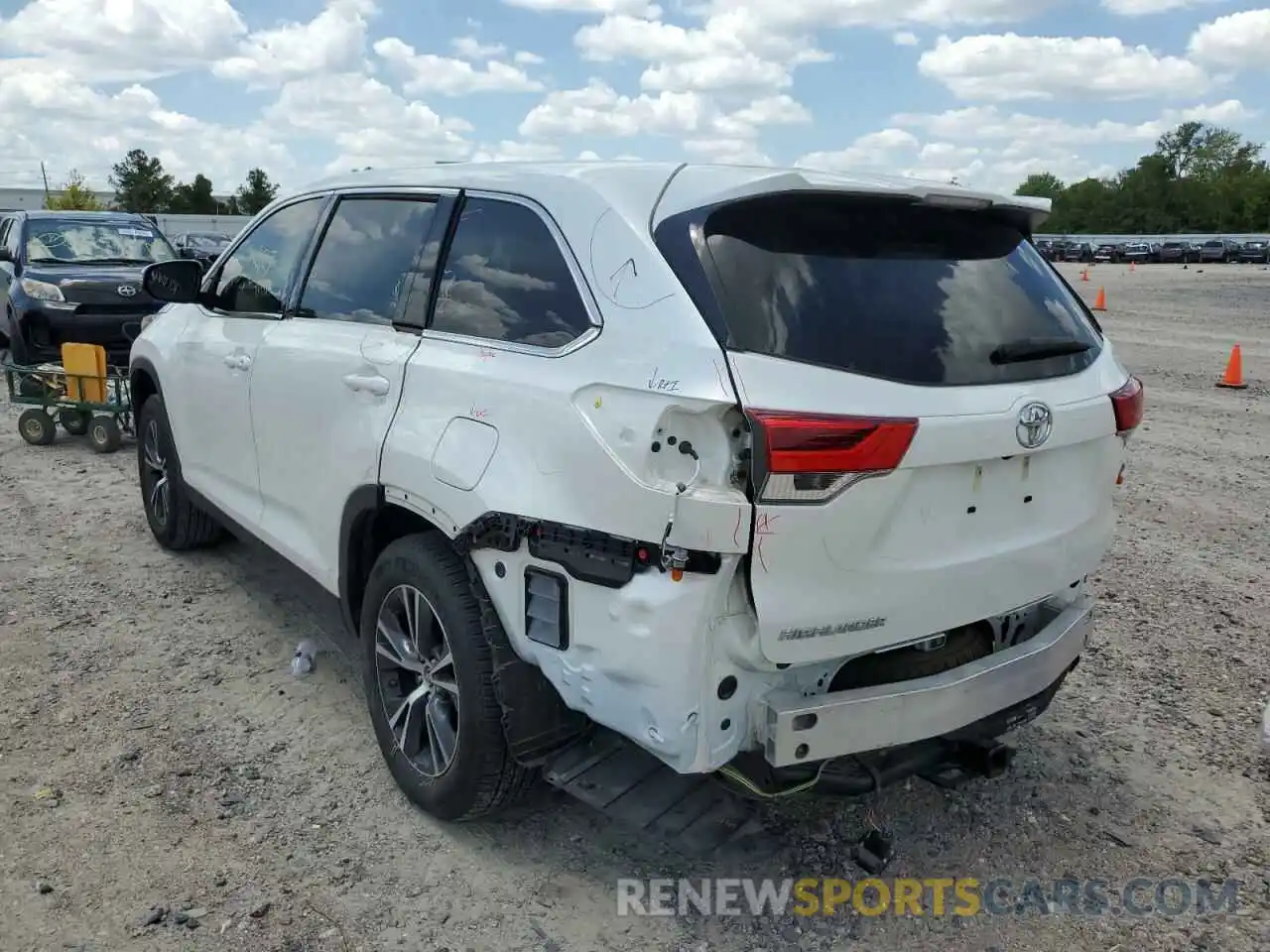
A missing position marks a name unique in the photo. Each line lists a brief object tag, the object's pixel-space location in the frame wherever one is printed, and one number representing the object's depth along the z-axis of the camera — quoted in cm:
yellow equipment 838
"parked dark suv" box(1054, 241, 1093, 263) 6338
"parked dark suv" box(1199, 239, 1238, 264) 5712
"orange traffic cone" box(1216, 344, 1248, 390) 1216
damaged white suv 245
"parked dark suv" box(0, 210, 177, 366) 1058
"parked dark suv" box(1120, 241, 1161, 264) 6034
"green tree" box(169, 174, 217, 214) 8644
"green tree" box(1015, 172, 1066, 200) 11919
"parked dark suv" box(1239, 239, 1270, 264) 5538
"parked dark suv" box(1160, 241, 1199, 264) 5916
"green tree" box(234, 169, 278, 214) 8868
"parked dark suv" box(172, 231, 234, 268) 2979
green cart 842
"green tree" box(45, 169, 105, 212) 6641
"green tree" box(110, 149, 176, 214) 8344
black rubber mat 285
